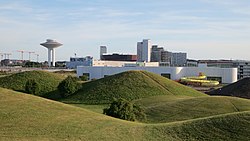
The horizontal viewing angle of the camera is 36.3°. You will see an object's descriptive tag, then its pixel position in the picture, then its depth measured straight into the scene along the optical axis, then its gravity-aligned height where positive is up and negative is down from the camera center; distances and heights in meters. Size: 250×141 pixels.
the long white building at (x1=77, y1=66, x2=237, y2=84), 97.75 -3.21
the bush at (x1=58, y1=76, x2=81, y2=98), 52.69 -3.98
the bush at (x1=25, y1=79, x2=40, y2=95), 52.19 -3.96
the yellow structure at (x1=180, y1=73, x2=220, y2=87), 87.44 -5.11
